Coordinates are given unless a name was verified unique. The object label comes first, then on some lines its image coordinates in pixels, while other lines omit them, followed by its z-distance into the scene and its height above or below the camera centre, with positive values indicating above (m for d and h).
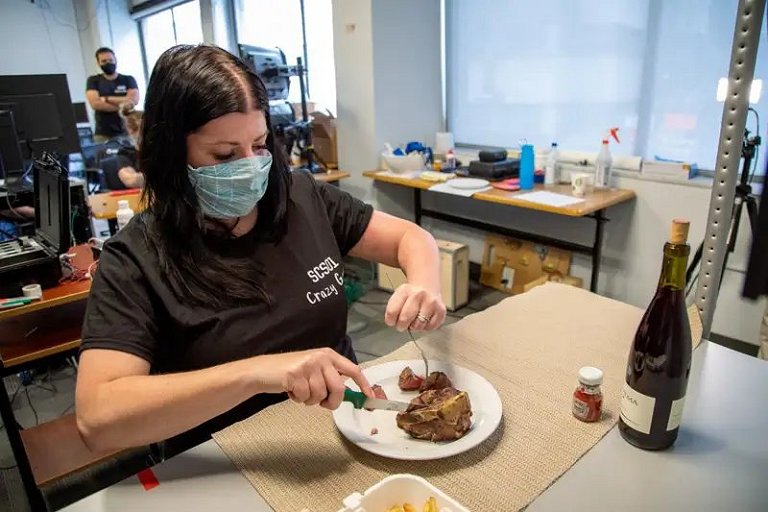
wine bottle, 0.72 -0.37
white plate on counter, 2.89 -0.44
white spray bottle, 2.70 -0.33
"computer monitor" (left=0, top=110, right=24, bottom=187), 2.44 -0.15
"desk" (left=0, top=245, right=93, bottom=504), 1.53 -0.71
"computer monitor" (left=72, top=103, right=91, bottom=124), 5.99 +0.02
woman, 0.75 -0.32
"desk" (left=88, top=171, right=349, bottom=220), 2.60 -0.45
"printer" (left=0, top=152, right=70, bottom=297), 1.67 -0.44
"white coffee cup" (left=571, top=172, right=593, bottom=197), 2.65 -0.42
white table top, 0.68 -0.51
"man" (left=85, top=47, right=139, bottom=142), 5.18 +0.18
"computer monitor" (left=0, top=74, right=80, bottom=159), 2.61 +0.02
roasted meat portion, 0.78 -0.47
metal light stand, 0.83 -0.09
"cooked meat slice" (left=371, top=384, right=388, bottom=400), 0.89 -0.49
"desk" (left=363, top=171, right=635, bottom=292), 2.48 -0.50
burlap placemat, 0.70 -0.50
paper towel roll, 3.53 -0.26
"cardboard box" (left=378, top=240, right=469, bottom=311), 3.10 -1.00
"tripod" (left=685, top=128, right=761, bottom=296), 1.88 -0.35
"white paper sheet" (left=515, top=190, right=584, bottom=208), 2.52 -0.48
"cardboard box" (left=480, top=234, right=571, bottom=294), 3.12 -0.99
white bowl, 3.30 -0.36
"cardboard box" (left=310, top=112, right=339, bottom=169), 3.78 -0.22
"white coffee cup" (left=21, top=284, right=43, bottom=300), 1.64 -0.54
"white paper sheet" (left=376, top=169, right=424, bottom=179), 3.25 -0.43
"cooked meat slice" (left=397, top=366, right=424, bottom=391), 0.93 -0.48
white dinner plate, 0.75 -0.49
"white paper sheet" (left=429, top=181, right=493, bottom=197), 2.80 -0.47
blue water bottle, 2.83 -0.35
